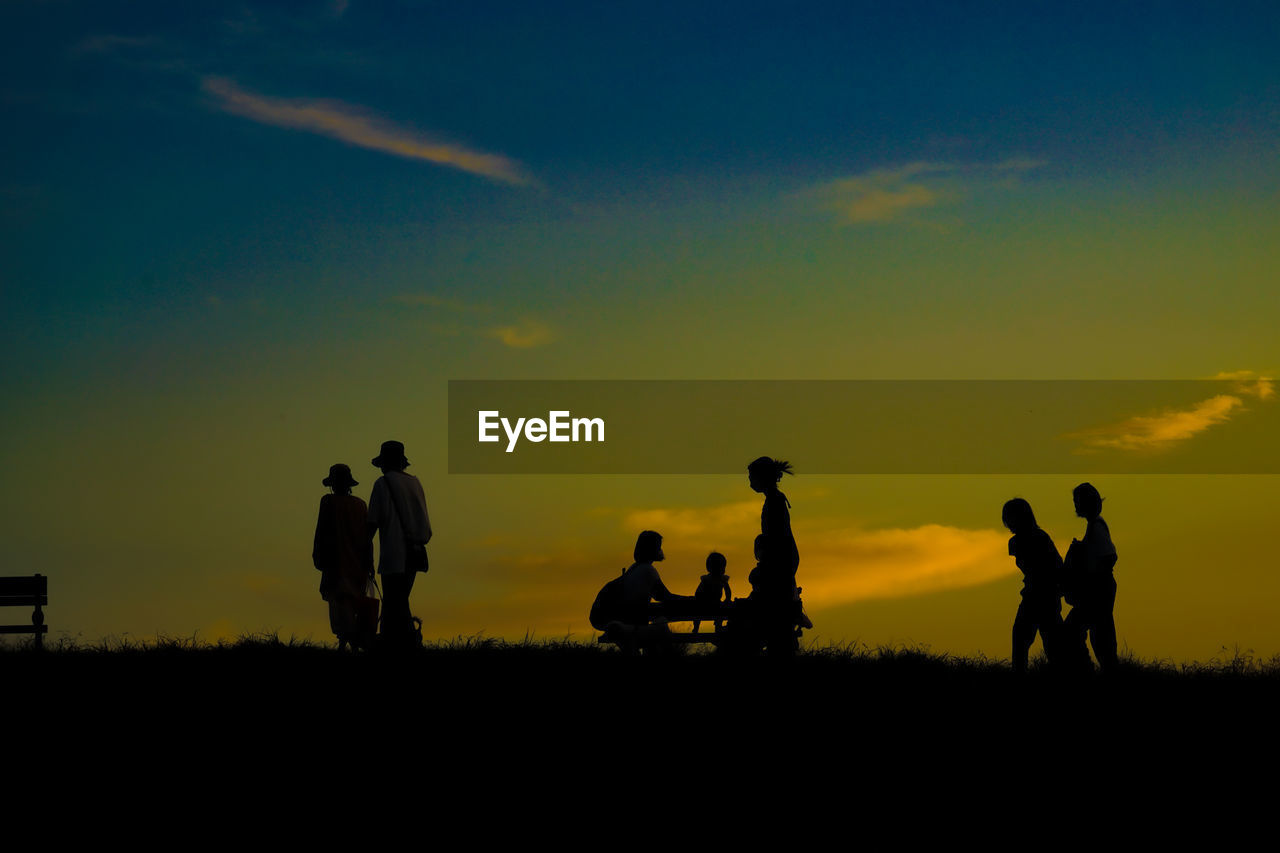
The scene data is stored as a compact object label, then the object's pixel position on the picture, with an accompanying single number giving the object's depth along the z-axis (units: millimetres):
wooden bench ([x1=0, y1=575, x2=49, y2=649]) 20312
